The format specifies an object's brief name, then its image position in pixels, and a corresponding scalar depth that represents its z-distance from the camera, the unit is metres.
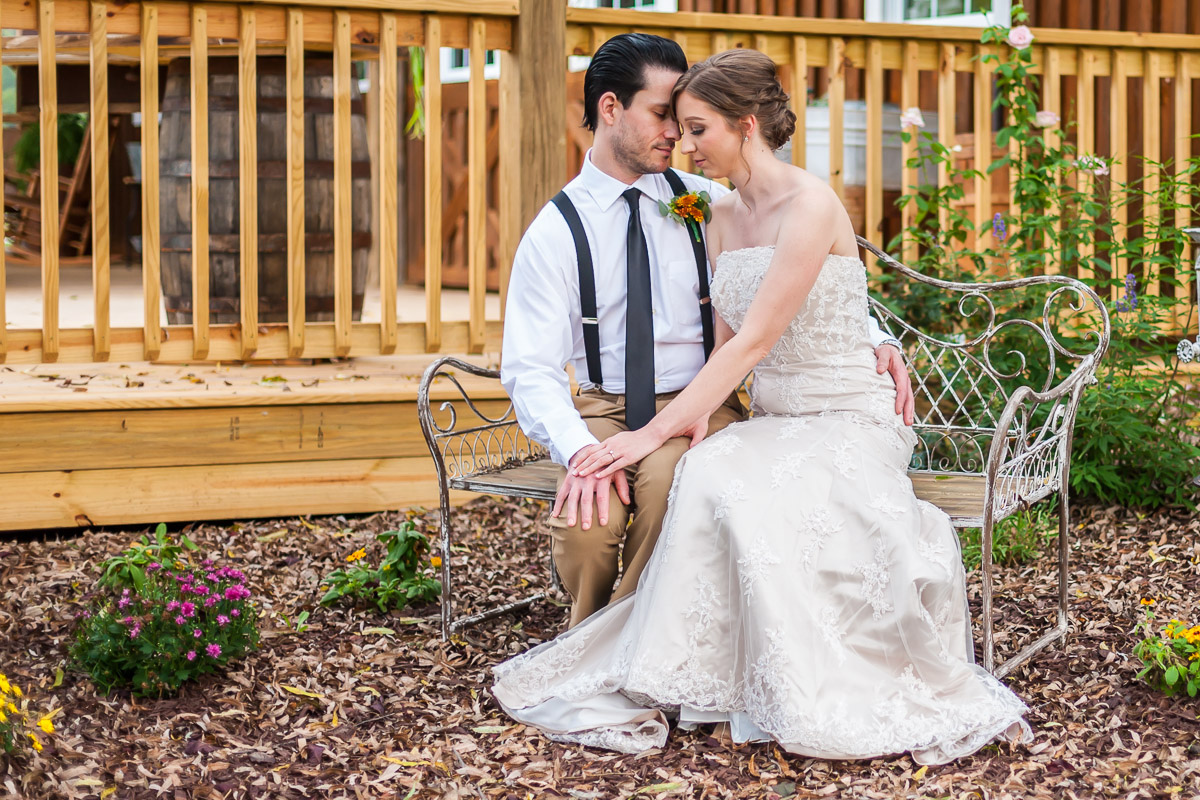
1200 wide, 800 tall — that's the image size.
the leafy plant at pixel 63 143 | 10.64
